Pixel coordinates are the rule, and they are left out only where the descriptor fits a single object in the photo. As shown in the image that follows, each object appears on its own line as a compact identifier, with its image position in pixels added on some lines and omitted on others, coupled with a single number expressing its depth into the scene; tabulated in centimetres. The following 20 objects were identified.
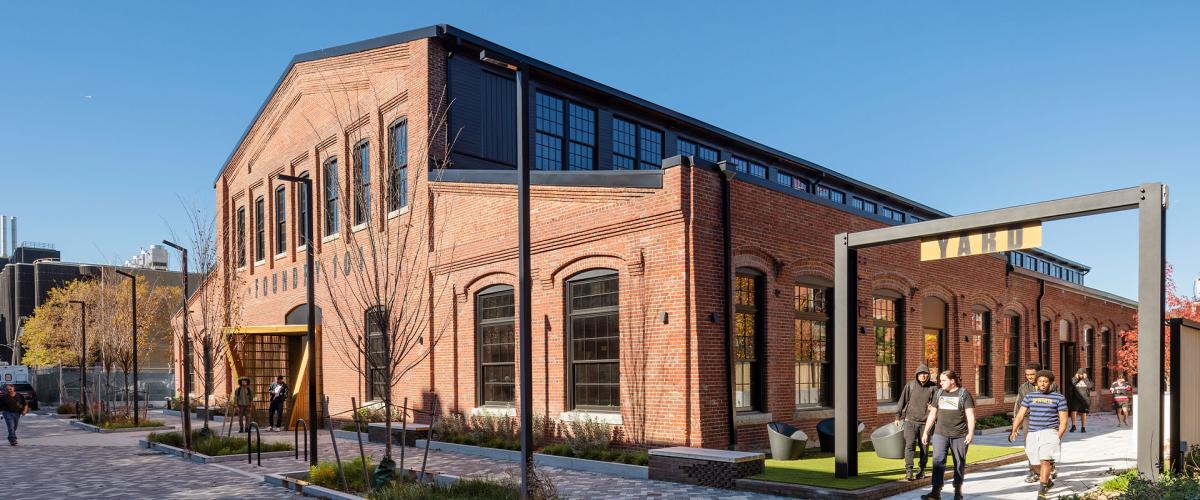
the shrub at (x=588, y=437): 1426
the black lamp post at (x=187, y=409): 1783
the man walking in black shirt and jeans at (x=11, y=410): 2221
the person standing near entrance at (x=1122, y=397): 2362
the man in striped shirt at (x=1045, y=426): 1044
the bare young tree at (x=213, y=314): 1956
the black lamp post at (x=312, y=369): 1367
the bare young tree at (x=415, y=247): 1948
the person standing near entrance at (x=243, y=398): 2294
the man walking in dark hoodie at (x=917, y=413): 1195
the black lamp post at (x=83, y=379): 3161
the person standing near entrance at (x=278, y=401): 2395
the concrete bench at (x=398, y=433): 1784
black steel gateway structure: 915
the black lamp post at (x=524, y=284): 912
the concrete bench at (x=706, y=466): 1170
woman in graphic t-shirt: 1038
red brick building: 1377
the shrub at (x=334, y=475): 1209
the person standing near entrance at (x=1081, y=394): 2019
